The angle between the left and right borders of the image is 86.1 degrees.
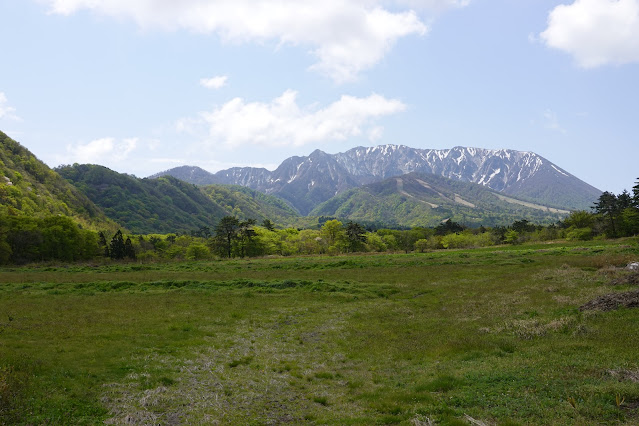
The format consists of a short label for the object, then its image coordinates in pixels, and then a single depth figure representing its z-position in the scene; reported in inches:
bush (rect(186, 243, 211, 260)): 4461.4
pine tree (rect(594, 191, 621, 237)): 3991.1
